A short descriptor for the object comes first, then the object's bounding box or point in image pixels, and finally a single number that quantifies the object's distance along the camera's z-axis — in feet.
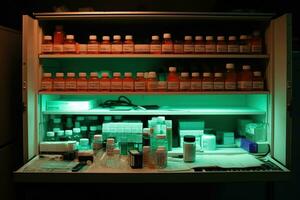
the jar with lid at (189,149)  7.37
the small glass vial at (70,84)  7.92
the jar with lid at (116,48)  7.85
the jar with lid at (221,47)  7.86
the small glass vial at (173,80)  7.88
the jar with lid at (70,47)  7.84
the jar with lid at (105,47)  7.86
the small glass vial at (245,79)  7.85
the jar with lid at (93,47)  7.86
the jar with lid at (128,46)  7.83
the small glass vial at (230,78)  7.88
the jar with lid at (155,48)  7.86
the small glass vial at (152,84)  7.87
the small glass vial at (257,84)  7.89
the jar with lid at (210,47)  7.85
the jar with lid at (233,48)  7.87
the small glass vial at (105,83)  7.89
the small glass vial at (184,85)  7.86
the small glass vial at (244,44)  7.88
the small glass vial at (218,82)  7.86
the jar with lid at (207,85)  7.85
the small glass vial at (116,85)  7.88
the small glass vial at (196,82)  7.86
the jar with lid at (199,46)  7.85
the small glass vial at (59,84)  7.92
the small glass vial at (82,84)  7.91
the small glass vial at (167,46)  7.84
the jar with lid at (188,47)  7.84
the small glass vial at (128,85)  7.86
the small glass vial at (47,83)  7.91
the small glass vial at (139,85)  7.85
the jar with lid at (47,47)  7.84
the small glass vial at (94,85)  7.91
